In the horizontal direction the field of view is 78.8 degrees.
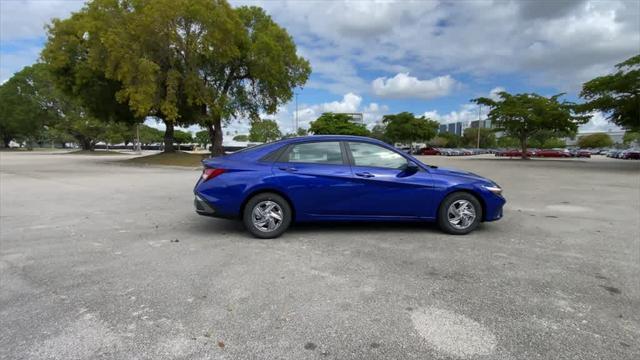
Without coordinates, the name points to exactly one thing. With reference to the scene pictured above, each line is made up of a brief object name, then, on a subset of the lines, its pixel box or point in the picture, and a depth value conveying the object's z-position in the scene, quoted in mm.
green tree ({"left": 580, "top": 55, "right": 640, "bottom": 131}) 22812
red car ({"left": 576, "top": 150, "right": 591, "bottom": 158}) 53319
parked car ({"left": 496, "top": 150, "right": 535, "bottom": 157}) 54069
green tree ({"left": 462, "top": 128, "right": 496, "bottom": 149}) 91500
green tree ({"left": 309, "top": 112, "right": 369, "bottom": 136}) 71375
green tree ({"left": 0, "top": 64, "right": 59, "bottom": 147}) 57375
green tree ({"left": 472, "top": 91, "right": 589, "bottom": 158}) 37281
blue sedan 5484
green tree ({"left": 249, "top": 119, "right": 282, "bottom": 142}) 93938
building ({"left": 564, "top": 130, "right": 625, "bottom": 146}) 115212
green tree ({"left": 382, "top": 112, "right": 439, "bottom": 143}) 66312
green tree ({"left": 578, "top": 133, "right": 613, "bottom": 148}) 101062
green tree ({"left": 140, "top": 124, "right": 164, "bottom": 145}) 93500
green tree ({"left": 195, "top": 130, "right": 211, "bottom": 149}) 115062
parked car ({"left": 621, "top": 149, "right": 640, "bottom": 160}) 47522
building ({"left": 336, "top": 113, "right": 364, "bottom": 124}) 119606
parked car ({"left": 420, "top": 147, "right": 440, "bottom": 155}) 63406
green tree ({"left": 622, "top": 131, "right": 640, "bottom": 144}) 94812
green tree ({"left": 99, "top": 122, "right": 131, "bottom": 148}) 60875
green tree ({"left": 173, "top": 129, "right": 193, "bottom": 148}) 108662
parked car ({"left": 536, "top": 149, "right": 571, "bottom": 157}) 52812
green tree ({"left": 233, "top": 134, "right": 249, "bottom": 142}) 124931
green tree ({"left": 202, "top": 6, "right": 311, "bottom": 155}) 25469
